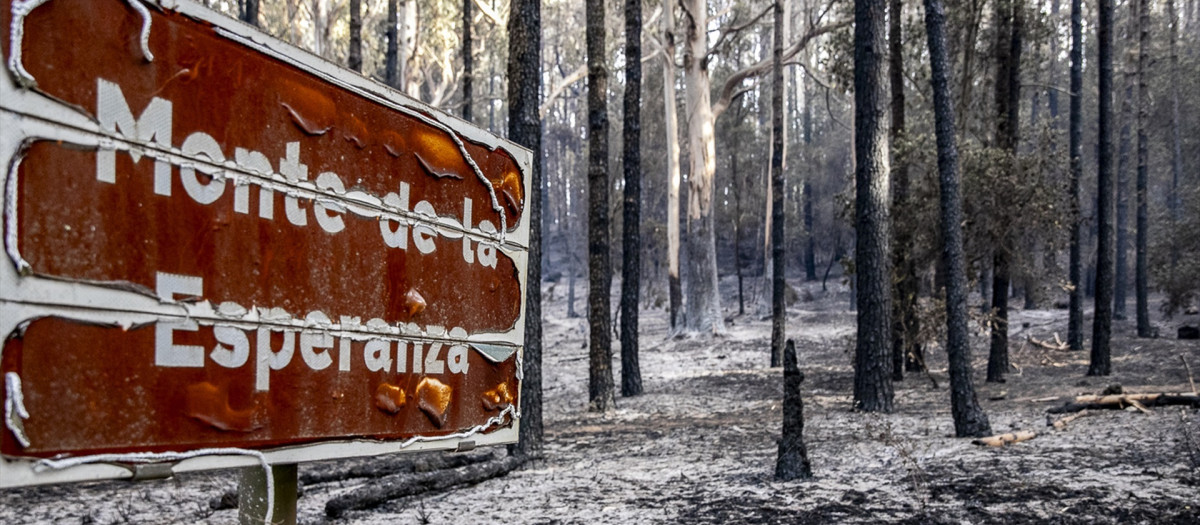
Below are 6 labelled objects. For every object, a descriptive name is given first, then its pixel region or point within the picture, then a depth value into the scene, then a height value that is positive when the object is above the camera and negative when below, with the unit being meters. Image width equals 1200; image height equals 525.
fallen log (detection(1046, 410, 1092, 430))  9.07 -1.57
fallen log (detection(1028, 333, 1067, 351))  18.73 -1.52
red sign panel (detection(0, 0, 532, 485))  1.83 +0.07
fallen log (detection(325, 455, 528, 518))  6.15 -1.65
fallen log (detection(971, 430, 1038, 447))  8.17 -1.56
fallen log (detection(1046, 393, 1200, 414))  9.88 -1.46
